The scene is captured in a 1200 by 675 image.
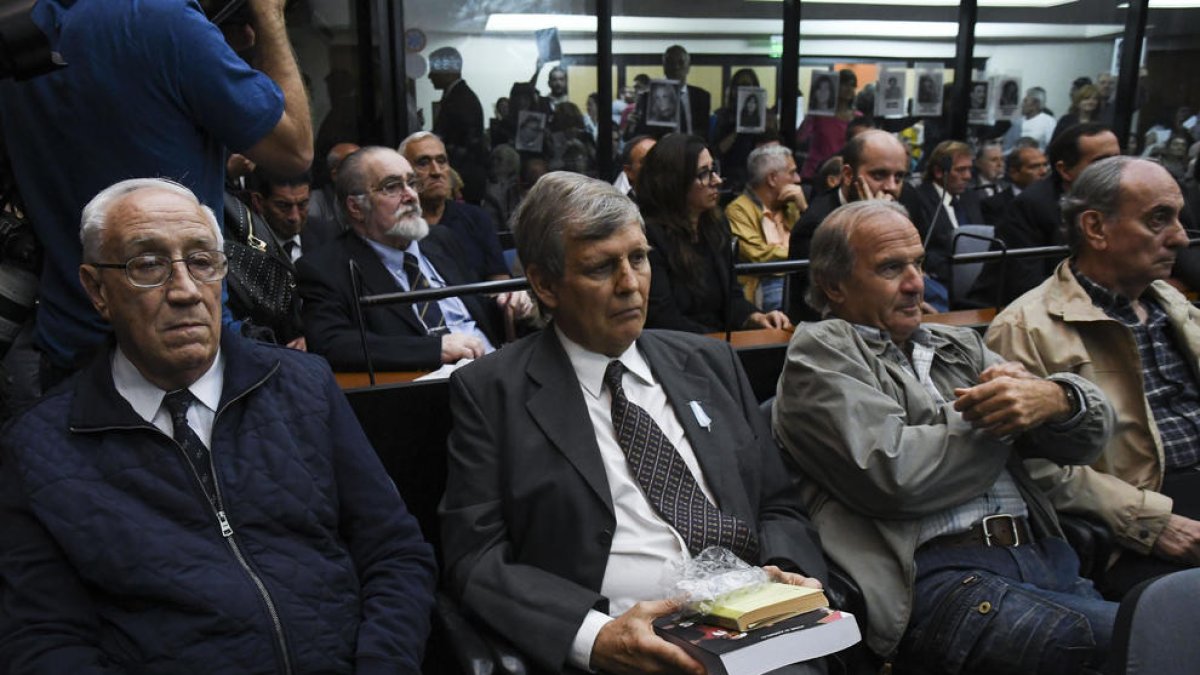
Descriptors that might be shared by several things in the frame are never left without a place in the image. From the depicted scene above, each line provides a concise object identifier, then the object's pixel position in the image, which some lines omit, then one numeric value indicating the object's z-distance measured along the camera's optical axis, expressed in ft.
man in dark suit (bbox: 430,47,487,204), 27.43
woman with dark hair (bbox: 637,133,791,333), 16.39
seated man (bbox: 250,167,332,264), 17.26
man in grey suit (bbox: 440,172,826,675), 7.63
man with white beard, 12.62
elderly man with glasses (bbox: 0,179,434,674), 6.63
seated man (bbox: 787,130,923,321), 18.22
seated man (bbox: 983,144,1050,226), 29.68
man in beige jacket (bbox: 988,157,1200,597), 9.88
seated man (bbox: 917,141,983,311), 25.16
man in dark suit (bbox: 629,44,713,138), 30.25
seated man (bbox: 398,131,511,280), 18.72
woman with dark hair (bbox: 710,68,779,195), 31.58
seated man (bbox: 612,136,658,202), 23.97
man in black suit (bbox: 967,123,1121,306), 17.26
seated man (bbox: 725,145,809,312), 21.59
